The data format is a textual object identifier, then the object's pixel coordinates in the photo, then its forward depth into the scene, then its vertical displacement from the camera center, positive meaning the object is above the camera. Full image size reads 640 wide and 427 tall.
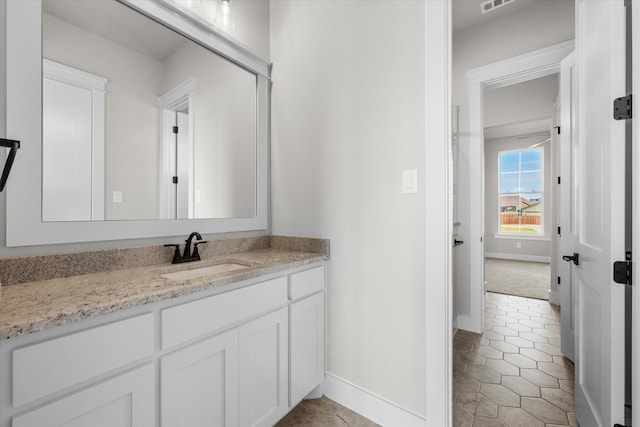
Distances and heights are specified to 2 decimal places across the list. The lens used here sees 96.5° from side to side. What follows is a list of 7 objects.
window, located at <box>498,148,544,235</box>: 6.40 +0.51
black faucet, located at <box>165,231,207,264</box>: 1.58 -0.23
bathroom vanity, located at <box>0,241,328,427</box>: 0.78 -0.47
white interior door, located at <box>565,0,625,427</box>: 1.14 +0.00
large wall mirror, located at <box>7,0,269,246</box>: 1.16 +0.47
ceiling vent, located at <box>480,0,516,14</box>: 2.58 +1.92
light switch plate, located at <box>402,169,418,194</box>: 1.53 +0.18
